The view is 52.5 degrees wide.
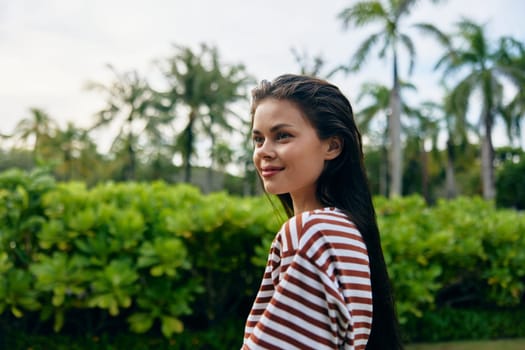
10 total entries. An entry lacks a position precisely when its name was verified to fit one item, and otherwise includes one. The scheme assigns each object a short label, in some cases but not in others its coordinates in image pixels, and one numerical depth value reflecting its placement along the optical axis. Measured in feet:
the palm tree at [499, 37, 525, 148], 94.02
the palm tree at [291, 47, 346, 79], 84.02
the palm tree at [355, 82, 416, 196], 118.32
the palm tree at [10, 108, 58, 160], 142.41
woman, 3.52
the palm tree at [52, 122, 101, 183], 138.10
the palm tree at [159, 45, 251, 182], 104.32
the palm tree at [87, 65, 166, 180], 113.29
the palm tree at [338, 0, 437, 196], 66.90
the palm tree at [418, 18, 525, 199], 87.35
